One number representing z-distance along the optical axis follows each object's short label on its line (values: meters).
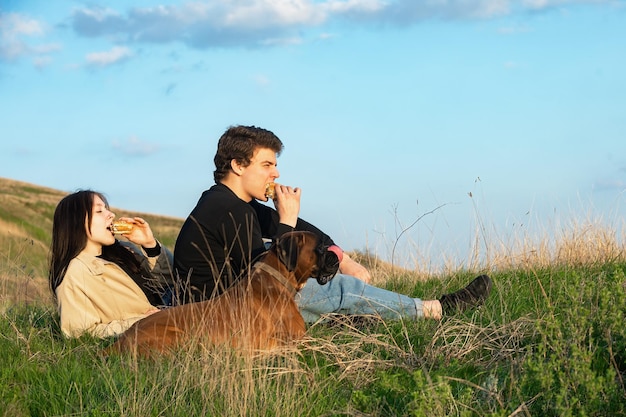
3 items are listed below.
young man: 6.32
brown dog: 5.26
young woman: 6.12
